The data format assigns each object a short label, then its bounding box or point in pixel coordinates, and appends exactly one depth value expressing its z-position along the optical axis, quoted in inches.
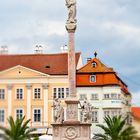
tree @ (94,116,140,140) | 1805.2
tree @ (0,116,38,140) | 1690.7
